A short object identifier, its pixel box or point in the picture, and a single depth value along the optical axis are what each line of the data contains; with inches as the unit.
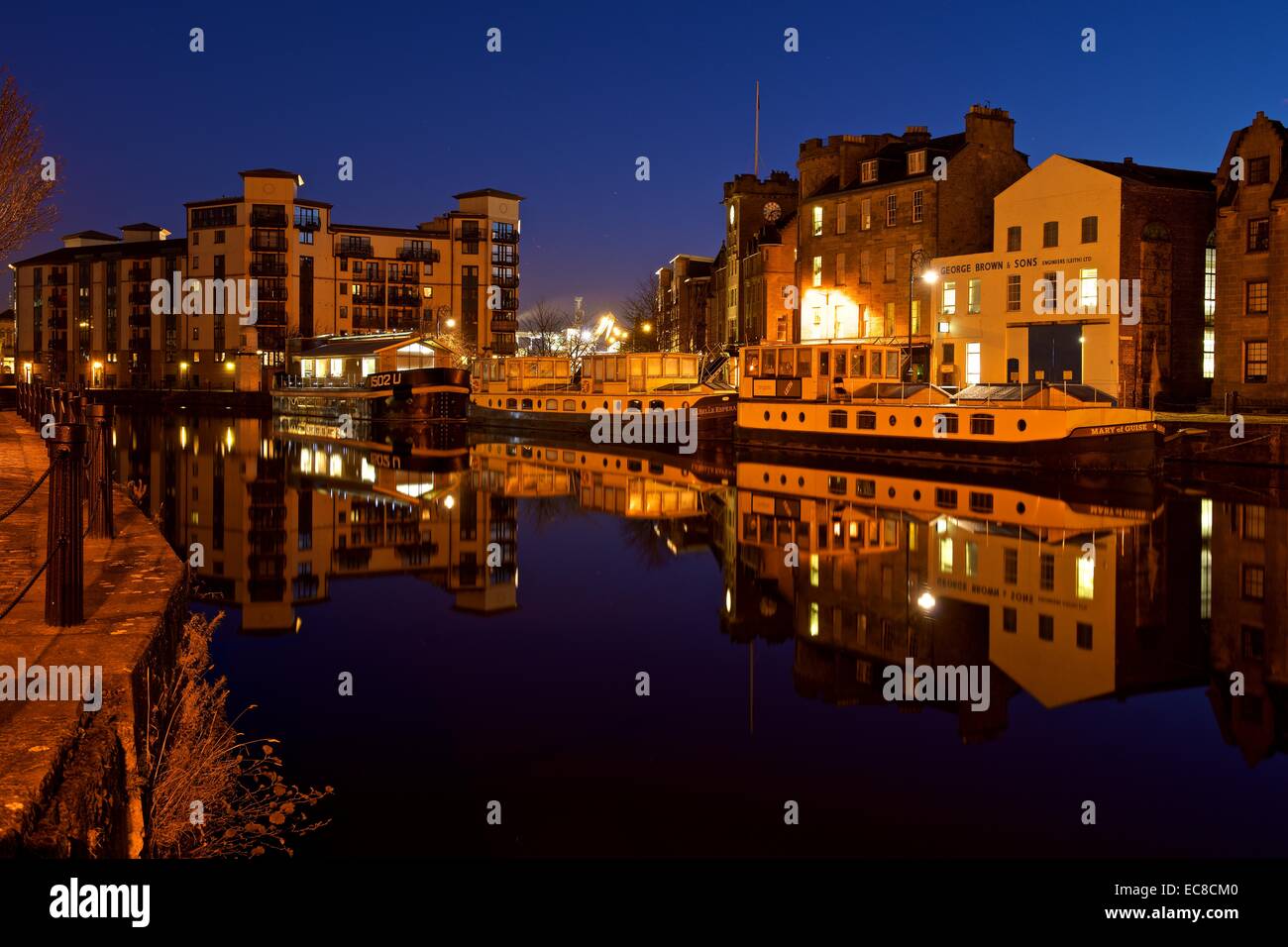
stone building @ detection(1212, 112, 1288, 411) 1482.5
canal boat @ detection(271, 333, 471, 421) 2399.1
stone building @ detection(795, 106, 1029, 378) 1942.7
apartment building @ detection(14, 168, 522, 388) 3567.9
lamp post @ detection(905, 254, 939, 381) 1909.4
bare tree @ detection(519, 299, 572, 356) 4485.7
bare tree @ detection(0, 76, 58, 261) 909.2
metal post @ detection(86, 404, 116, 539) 486.6
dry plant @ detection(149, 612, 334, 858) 264.8
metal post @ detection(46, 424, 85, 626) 302.8
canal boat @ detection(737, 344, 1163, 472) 1263.5
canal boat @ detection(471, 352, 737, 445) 1972.2
